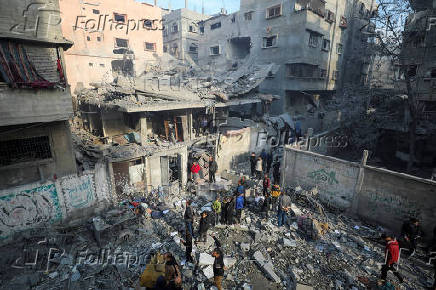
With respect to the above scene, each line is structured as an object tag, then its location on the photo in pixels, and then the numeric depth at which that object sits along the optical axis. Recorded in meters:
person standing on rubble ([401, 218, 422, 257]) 7.67
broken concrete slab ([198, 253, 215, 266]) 7.40
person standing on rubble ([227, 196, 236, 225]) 9.25
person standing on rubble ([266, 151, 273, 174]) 14.50
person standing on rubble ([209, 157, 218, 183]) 13.23
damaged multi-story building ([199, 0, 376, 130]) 22.72
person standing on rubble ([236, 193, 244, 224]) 9.32
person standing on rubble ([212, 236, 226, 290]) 6.07
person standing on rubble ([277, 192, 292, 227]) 9.24
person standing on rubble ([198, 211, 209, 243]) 8.09
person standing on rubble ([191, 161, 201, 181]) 13.47
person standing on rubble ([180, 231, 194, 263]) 7.37
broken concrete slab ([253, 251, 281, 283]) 6.93
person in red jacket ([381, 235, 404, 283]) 6.45
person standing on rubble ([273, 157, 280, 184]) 12.78
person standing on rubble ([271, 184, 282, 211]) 10.41
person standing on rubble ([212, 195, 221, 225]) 9.23
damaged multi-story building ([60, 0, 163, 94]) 21.85
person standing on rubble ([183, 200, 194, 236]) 7.98
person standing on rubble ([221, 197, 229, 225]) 9.33
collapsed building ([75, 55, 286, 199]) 12.65
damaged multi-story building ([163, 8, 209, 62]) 34.28
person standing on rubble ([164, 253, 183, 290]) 5.21
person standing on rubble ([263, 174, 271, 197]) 10.82
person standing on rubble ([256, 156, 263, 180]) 13.85
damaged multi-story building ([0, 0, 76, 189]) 7.33
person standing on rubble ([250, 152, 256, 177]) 14.25
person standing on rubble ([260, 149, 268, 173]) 14.60
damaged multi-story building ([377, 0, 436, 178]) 17.53
